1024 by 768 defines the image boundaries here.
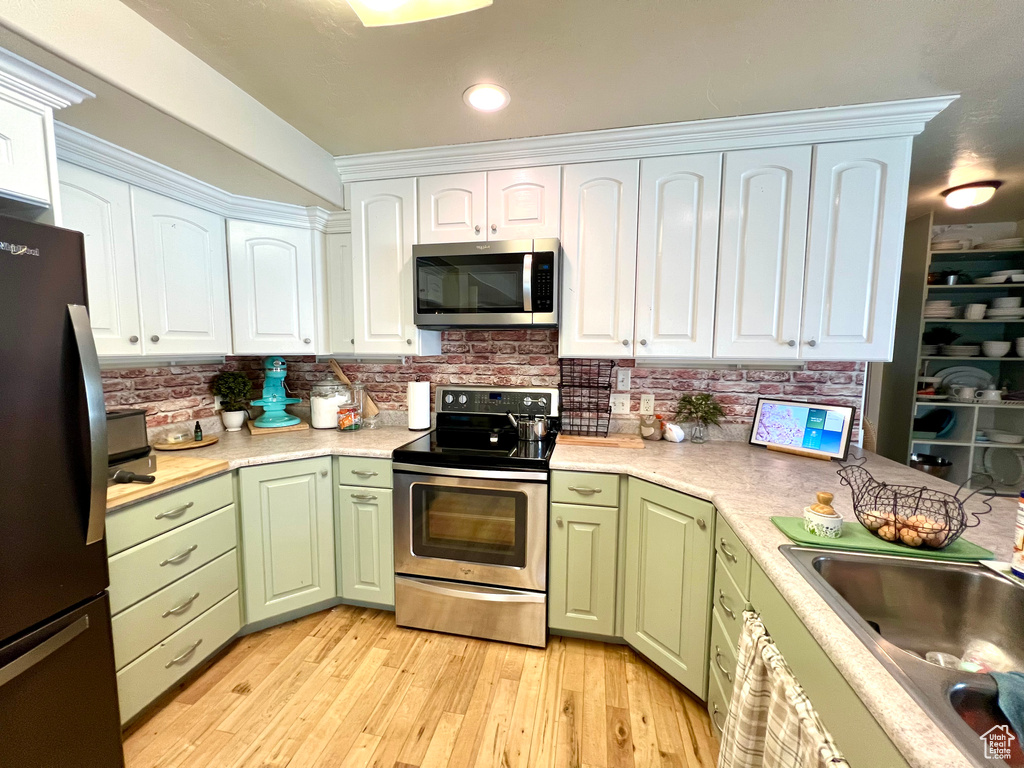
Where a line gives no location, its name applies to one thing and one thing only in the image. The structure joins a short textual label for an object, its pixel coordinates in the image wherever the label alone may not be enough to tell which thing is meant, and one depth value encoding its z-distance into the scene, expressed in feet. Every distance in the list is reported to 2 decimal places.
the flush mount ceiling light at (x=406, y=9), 3.56
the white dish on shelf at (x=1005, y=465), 9.61
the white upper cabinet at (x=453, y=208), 7.01
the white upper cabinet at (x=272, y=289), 7.37
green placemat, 3.25
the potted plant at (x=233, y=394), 7.99
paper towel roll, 7.84
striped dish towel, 2.57
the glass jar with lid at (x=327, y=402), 8.02
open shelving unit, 9.64
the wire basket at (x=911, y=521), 3.31
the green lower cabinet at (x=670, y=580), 5.08
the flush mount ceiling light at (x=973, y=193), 7.64
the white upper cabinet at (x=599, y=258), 6.55
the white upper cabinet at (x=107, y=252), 5.12
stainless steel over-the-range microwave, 6.43
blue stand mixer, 8.04
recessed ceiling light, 5.25
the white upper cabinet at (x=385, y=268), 7.31
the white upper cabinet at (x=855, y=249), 5.75
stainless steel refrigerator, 3.29
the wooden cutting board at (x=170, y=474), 4.59
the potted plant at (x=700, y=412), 7.17
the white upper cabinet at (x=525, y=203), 6.75
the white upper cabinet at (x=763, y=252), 6.04
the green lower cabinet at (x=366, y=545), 6.78
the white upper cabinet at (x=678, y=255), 6.30
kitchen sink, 2.87
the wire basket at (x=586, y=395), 7.75
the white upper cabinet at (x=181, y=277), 5.96
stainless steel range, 6.12
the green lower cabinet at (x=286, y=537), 6.32
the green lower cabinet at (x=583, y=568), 6.05
